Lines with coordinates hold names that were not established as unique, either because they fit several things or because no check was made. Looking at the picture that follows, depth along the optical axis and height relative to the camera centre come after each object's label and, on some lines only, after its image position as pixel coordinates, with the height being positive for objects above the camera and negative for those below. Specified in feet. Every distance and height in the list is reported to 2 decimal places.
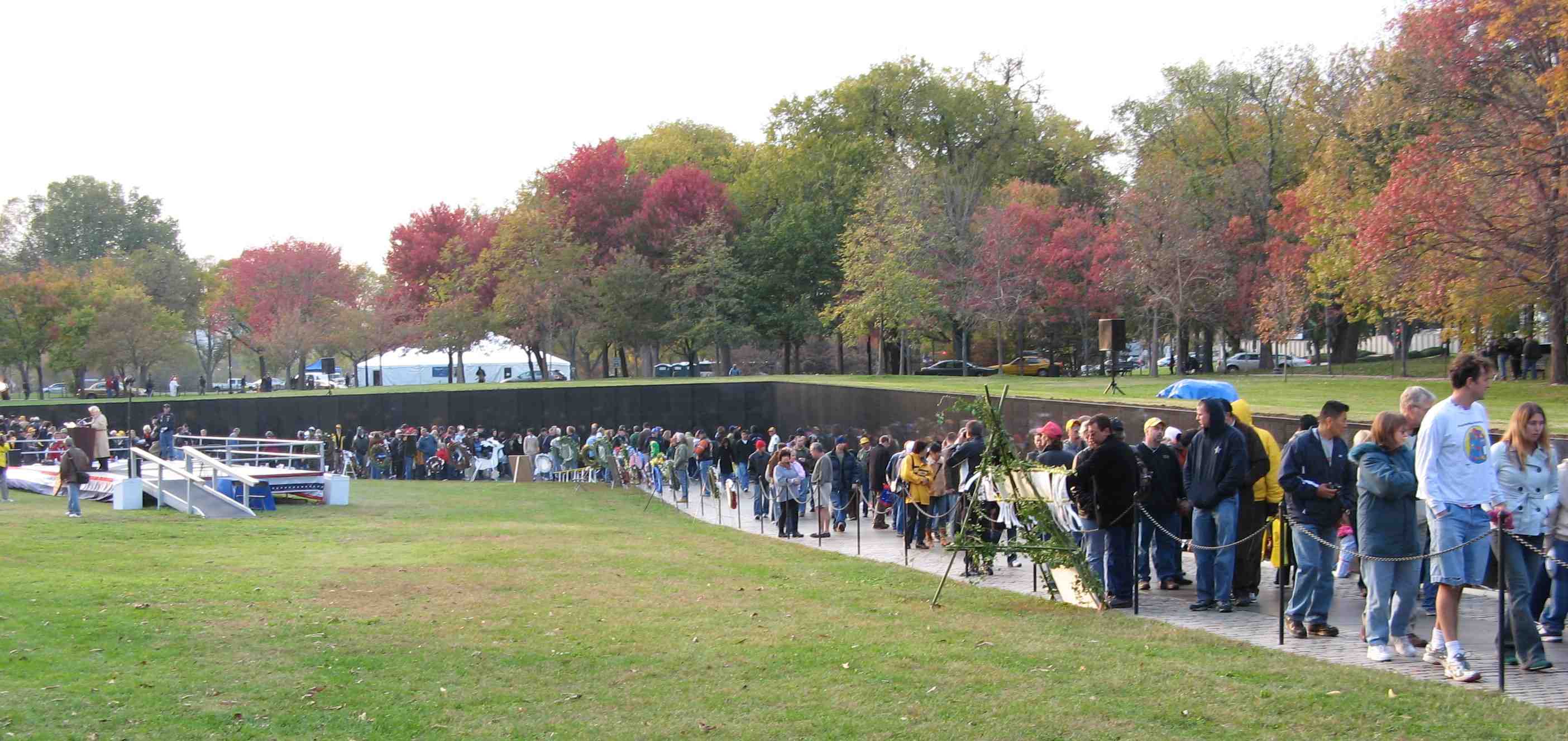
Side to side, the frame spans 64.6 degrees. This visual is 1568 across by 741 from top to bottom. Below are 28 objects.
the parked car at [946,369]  178.26 -0.50
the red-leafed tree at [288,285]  217.15 +16.65
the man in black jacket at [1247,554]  33.60 -5.29
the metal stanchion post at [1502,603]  22.50 -4.60
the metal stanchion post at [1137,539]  33.01 -5.40
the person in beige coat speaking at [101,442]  87.20 -4.33
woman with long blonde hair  24.21 -2.97
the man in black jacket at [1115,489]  33.45 -3.42
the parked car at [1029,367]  171.53 -0.38
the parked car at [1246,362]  182.87 -0.35
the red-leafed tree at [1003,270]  147.74 +11.34
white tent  209.87 +1.69
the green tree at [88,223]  273.54 +35.84
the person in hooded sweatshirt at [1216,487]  31.86 -3.28
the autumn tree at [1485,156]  77.66 +12.86
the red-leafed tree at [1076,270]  148.87 +11.42
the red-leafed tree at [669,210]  176.65 +22.91
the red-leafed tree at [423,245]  199.31 +20.95
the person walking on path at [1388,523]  25.36 -3.41
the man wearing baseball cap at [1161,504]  35.65 -4.10
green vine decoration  33.71 -4.19
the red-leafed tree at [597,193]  178.70 +26.02
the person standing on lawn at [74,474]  60.13 -4.54
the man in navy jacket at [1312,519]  28.43 -3.70
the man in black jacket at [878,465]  61.11 -4.85
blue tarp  43.14 -1.10
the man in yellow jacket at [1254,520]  33.65 -4.34
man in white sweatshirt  23.99 -2.42
